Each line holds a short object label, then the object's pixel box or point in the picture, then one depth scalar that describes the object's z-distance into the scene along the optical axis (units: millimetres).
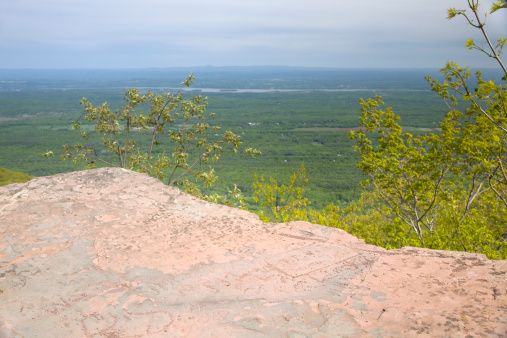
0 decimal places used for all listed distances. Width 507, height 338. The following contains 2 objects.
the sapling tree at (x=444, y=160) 6367
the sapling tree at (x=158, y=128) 9008
